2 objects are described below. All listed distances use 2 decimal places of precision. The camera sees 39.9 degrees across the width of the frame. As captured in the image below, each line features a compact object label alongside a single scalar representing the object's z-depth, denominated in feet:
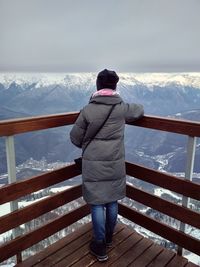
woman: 7.29
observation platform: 7.48
